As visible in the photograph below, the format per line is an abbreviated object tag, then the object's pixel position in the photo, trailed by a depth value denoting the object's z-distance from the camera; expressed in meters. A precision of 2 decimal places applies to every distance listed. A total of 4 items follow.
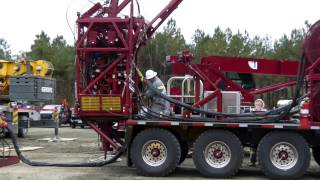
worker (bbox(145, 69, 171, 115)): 13.38
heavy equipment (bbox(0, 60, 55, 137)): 16.27
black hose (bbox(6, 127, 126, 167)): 13.38
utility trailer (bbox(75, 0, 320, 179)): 12.16
